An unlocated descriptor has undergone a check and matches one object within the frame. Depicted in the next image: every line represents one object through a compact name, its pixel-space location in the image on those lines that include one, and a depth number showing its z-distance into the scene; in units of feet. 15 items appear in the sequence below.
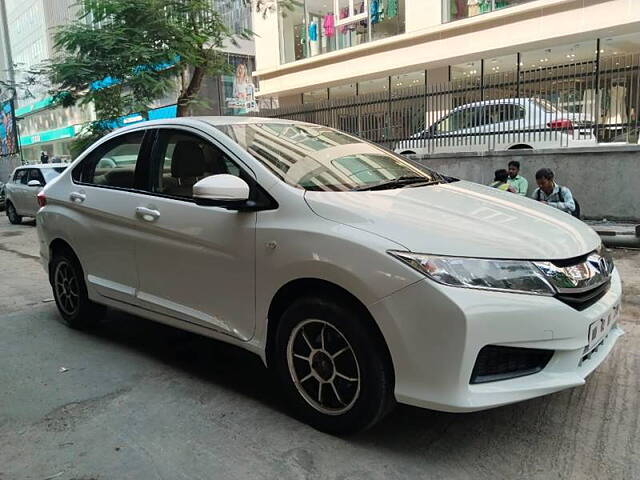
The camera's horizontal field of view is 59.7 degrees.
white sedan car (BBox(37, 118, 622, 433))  8.04
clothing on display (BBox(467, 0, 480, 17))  56.20
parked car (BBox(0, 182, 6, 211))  61.82
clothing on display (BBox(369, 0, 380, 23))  64.30
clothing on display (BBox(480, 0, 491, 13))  55.31
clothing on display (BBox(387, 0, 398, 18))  62.90
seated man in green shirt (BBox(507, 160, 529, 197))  28.40
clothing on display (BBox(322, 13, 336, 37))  69.36
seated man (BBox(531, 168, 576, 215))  23.72
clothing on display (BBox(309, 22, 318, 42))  71.82
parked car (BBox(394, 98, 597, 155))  30.50
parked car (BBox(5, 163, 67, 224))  43.16
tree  36.19
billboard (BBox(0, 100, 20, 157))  99.60
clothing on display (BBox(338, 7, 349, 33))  67.21
